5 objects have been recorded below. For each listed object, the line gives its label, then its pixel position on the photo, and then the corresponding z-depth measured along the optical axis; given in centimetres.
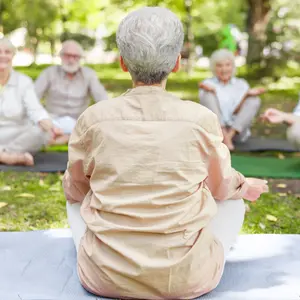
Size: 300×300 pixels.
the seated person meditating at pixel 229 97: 786
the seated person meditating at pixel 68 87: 795
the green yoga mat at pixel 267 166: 630
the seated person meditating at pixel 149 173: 270
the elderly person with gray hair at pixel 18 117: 636
